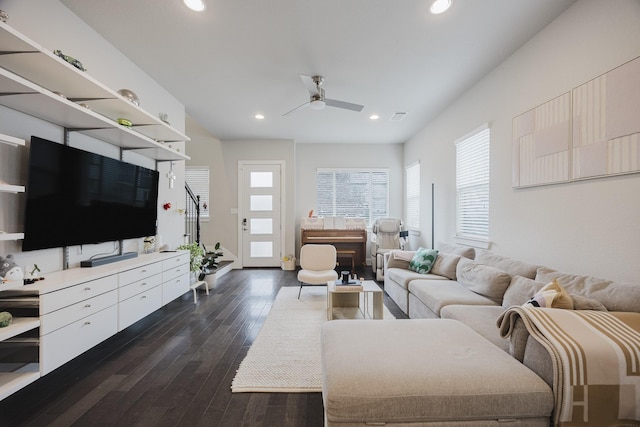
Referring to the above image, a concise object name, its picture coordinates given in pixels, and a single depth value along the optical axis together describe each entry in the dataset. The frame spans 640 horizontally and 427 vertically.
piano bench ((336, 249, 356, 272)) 5.37
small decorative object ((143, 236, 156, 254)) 3.08
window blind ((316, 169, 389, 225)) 6.18
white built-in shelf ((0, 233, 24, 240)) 1.44
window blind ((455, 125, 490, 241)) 3.19
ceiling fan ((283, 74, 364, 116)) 3.05
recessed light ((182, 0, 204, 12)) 2.00
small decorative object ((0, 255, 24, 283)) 1.52
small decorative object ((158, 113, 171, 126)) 3.03
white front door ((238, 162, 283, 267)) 5.74
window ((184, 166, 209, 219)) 5.85
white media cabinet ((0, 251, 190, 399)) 1.53
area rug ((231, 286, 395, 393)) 1.81
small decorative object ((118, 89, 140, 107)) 2.50
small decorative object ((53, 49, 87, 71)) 1.78
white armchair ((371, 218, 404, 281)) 5.18
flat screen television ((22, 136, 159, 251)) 1.83
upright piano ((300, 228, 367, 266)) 5.49
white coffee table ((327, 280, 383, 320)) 2.71
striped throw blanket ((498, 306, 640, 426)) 1.08
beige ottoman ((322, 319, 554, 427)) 1.09
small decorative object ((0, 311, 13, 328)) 1.44
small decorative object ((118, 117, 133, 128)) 2.40
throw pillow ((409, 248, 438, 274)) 3.37
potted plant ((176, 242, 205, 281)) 3.60
